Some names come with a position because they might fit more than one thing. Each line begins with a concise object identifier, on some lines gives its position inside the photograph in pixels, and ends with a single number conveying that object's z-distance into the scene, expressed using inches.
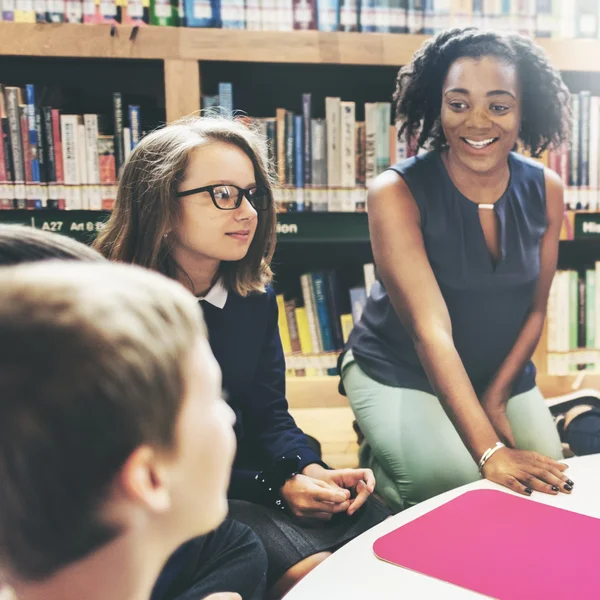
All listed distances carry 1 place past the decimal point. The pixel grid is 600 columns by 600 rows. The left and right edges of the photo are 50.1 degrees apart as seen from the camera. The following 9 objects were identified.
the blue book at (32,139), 75.7
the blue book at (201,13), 76.0
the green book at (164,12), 75.7
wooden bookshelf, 73.9
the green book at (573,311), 88.2
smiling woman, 57.7
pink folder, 26.3
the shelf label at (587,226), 82.5
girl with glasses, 45.1
